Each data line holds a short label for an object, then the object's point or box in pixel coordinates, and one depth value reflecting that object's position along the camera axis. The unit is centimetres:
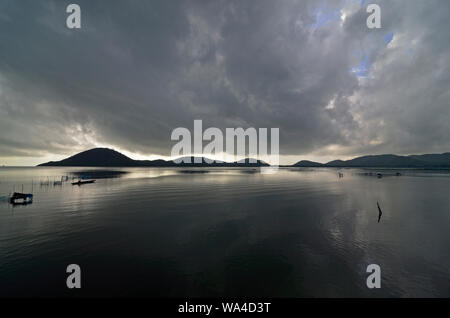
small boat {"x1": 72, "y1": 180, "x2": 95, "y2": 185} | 6875
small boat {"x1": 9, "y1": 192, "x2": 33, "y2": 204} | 3837
